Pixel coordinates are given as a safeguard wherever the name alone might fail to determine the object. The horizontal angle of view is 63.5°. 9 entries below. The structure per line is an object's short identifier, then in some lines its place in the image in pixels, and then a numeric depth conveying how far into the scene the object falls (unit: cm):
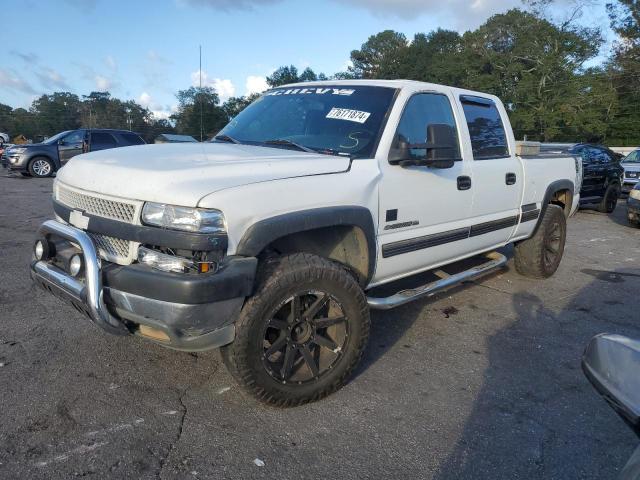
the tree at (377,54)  6788
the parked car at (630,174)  1640
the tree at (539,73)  4181
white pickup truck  256
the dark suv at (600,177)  1201
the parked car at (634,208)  1020
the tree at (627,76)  3884
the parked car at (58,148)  1650
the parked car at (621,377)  121
